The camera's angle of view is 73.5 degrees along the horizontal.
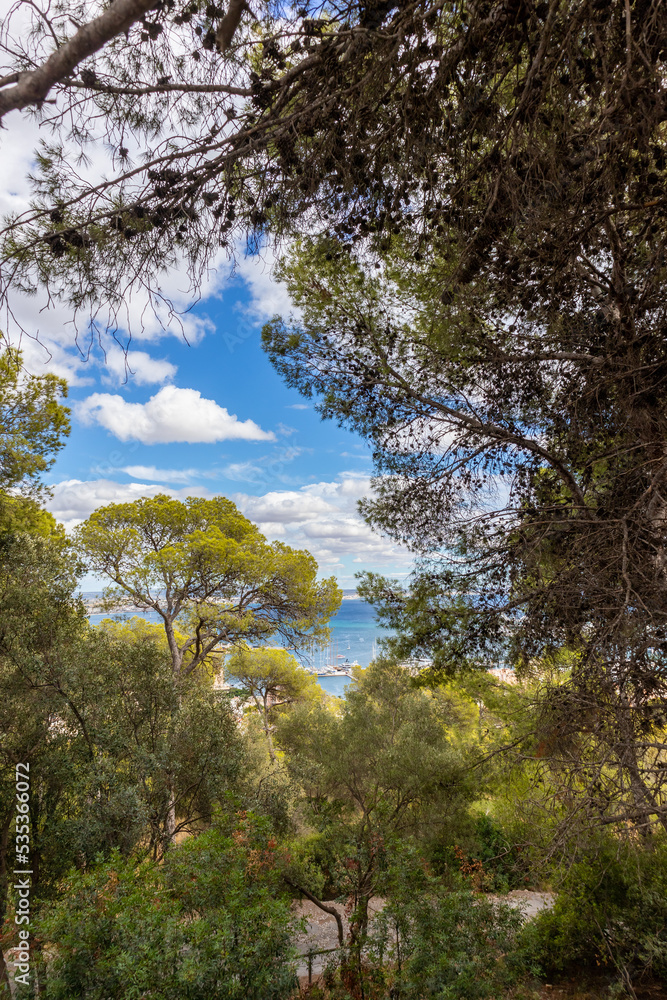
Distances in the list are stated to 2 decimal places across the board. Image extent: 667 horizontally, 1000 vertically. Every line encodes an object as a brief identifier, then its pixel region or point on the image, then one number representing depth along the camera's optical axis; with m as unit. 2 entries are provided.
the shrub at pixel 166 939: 2.46
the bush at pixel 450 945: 3.16
